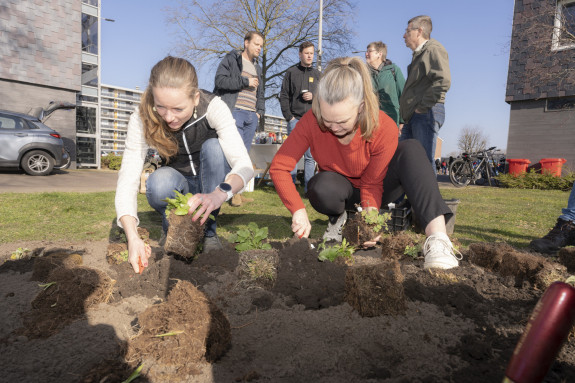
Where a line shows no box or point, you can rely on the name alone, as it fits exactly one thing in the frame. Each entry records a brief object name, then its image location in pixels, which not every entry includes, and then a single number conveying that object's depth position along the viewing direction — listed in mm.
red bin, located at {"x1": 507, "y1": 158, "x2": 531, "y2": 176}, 14133
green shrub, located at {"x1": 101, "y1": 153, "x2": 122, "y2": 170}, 18925
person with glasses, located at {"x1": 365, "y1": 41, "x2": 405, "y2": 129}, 5500
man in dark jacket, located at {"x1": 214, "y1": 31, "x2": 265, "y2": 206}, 5195
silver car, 10344
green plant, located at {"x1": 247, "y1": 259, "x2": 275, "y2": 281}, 2183
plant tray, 3736
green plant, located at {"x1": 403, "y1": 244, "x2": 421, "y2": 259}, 2709
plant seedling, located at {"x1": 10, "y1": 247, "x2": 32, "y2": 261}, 2660
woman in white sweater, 2342
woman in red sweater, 2307
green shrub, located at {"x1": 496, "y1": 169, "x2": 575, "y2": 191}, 11672
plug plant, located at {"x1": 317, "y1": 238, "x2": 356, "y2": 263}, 2451
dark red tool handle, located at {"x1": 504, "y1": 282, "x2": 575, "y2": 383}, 708
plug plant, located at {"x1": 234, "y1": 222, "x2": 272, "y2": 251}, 2670
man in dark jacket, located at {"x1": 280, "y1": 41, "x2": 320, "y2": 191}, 6367
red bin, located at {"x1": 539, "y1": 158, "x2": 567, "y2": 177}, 13126
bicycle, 12879
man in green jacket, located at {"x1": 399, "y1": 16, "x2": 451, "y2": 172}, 4078
